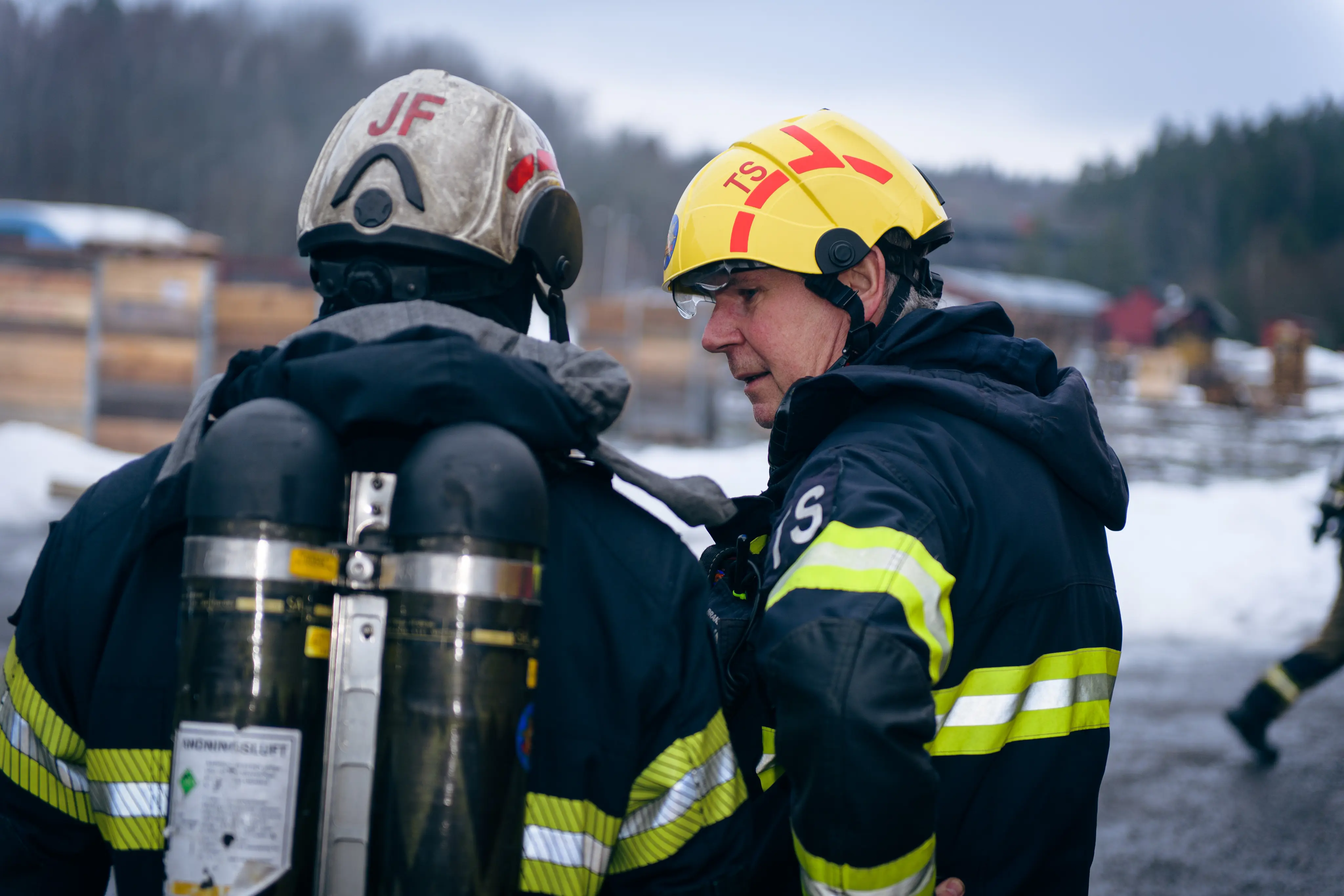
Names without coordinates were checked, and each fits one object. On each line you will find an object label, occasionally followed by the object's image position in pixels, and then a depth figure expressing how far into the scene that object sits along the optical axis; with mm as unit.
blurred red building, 72250
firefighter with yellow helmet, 1734
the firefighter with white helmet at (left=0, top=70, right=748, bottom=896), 1508
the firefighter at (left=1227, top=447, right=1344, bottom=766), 5863
